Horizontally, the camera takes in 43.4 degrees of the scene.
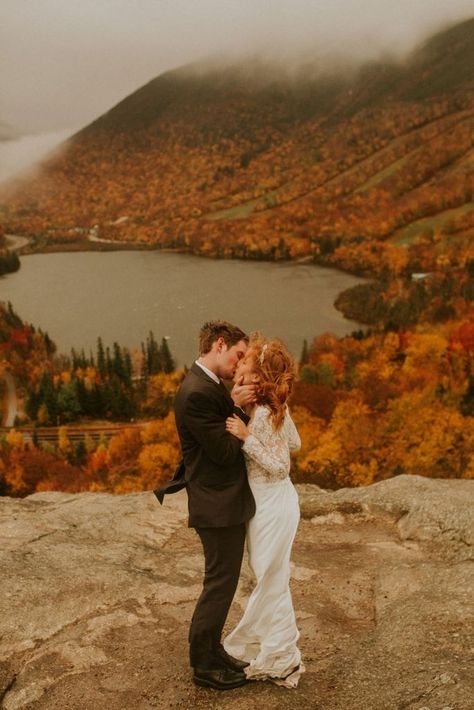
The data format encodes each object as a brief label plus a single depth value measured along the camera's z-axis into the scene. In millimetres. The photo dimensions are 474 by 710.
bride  5453
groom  5367
